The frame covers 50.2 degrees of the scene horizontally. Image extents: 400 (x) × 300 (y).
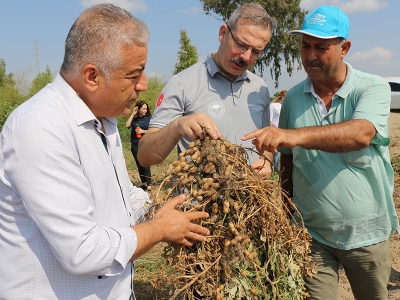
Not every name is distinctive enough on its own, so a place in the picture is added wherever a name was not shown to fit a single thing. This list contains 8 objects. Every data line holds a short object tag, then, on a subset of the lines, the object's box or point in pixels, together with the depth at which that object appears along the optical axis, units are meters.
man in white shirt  1.45
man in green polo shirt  2.61
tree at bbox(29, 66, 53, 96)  23.38
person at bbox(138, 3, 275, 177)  2.65
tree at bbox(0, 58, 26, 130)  15.66
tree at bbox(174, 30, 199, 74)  23.80
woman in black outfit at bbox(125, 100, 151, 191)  8.57
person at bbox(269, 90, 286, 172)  7.47
